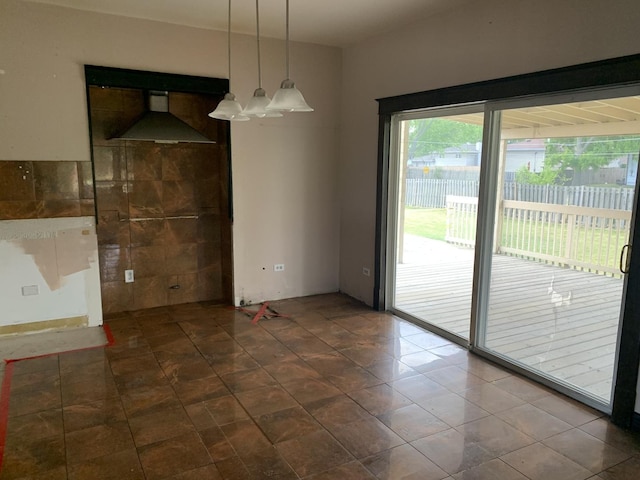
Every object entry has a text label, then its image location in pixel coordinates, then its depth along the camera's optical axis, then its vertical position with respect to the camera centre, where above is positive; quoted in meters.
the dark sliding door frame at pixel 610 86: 2.74 +0.57
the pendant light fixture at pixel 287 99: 2.56 +0.40
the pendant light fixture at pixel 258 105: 2.70 +0.39
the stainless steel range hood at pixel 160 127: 4.28 +0.41
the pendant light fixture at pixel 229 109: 2.86 +0.38
